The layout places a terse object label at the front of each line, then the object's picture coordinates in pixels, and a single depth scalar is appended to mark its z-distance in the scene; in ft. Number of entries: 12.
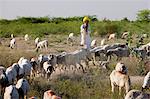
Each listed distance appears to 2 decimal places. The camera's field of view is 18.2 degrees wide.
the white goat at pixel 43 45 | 82.60
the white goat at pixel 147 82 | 42.07
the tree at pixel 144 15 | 156.39
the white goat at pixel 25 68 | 46.83
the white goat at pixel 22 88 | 38.85
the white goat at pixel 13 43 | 86.47
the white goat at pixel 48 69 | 50.16
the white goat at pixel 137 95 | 34.86
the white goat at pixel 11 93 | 36.26
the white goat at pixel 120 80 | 41.68
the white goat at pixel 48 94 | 35.11
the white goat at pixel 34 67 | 51.96
